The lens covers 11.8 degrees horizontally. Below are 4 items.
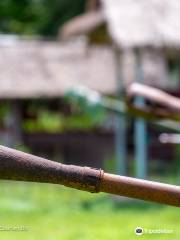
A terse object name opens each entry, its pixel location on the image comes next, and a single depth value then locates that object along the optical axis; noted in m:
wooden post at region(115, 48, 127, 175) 11.68
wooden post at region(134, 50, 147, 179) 10.99
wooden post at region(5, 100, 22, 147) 17.52
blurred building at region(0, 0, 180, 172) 11.42
